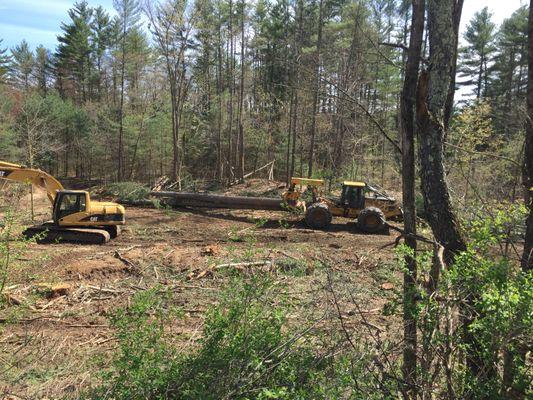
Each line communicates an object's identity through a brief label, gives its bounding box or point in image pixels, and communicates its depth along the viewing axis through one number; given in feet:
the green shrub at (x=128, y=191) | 72.08
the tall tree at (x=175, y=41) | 77.82
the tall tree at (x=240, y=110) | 82.33
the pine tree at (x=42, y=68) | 128.47
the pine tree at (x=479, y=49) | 111.75
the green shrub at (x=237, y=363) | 12.21
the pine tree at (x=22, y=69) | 127.07
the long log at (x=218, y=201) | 59.41
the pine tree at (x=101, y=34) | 119.65
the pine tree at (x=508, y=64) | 103.17
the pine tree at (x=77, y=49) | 118.62
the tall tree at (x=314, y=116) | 68.87
